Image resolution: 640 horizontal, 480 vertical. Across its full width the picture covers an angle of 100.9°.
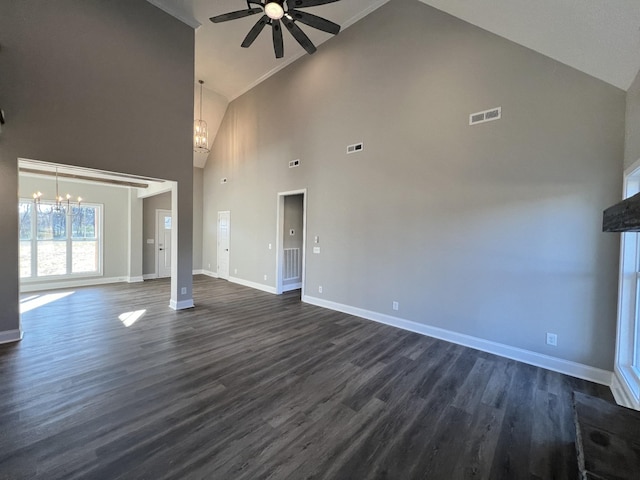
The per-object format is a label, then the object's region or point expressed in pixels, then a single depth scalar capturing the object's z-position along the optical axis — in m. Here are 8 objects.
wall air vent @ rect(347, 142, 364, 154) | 4.73
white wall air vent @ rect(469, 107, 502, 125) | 3.35
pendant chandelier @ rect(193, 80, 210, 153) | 6.70
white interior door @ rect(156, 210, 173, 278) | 8.38
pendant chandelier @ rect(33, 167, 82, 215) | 6.03
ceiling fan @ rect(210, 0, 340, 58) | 2.82
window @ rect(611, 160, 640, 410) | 2.47
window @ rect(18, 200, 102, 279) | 6.14
